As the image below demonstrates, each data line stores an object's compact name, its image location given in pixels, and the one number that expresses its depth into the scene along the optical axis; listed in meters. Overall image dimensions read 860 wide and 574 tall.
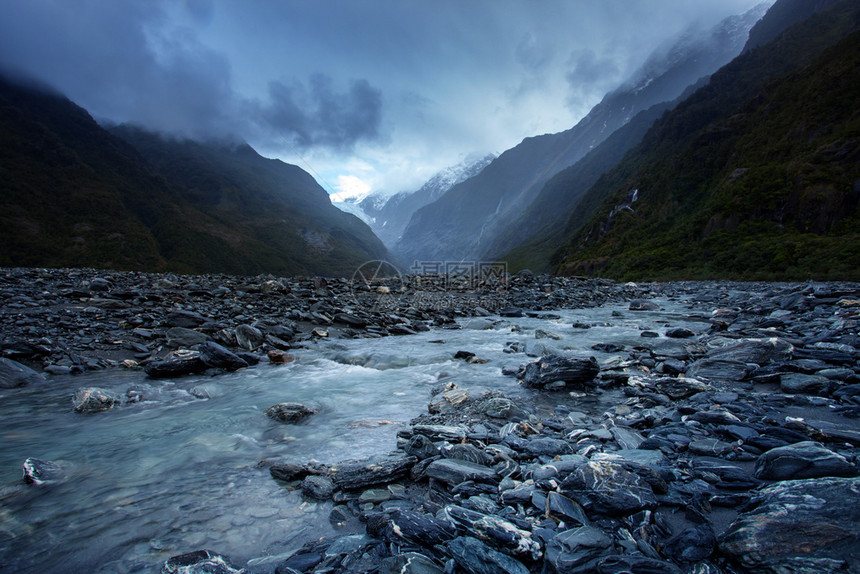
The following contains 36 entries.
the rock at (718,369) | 6.53
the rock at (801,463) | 2.79
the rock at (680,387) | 6.10
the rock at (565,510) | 2.81
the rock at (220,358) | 9.50
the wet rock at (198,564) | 2.73
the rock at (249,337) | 11.31
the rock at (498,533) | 2.52
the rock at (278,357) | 10.27
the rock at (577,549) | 2.30
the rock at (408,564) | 2.51
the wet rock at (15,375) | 7.49
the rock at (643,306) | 20.92
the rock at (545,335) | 13.55
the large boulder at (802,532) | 2.04
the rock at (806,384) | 5.30
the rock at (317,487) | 3.89
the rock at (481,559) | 2.42
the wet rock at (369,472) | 4.02
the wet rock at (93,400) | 6.42
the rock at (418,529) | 2.83
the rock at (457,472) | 3.75
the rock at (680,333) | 11.80
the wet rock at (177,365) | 8.49
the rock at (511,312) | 20.92
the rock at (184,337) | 10.61
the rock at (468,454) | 4.19
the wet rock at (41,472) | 4.22
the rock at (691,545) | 2.32
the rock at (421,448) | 4.52
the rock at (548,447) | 4.33
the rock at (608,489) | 2.83
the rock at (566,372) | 7.57
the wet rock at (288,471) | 4.30
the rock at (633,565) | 2.16
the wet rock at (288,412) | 6.36
